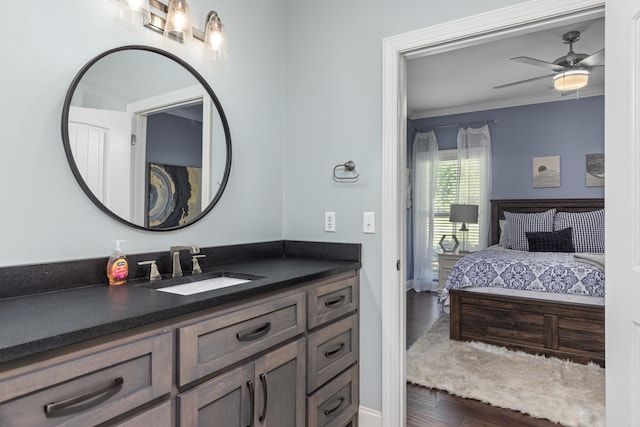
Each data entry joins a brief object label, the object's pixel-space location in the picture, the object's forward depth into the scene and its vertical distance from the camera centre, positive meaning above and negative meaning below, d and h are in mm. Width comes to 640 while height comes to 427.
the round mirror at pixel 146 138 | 1454 +334
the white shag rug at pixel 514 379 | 2330 -1191
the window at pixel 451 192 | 5535 +345
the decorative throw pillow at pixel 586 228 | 4453 -156
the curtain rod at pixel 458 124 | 5434 +1375
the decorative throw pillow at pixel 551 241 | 4438 -305
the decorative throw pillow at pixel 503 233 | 5086 -251
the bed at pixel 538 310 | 3016 -826
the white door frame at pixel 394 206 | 1998 +46
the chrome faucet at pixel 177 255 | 1659 -188
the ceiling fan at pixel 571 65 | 3238 +1357
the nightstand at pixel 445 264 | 5297 -699
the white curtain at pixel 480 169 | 5422 +676
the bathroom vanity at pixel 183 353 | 828 -404
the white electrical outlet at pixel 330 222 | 2230 -47
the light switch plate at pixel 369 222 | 2084 -43
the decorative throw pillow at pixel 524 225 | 4809 -128
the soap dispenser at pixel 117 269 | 1448 -220
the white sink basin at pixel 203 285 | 1591 -323
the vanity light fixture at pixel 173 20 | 1603 +888
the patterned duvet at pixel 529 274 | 3107 -519
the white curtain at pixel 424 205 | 5812 +153
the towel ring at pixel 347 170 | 2143 +260
